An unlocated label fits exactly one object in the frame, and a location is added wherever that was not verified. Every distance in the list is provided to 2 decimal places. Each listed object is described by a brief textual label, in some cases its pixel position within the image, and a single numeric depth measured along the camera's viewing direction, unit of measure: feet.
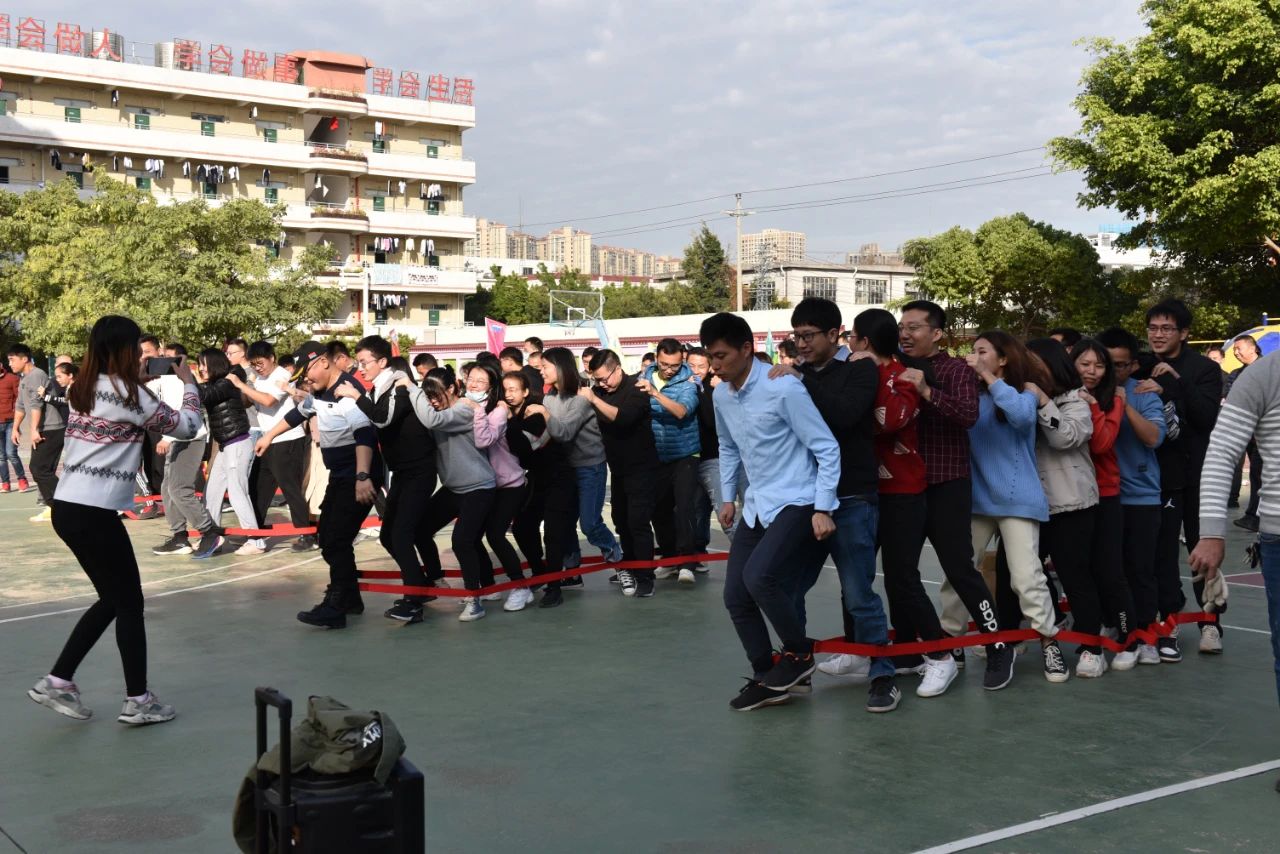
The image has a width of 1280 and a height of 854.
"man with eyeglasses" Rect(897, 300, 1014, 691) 20.58
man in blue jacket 30.37
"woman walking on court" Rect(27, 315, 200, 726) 18.86
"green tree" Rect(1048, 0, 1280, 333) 90.27
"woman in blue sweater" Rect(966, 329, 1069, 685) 20.86
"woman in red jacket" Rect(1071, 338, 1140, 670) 21.54
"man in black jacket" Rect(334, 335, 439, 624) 26.50
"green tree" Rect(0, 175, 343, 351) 119.03
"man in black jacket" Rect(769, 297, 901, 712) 19.38
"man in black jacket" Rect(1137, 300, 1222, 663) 23.18
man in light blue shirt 18.94
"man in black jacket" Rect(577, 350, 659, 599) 29.91
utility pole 213.05
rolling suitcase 10.27
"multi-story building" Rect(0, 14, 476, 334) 187.32
